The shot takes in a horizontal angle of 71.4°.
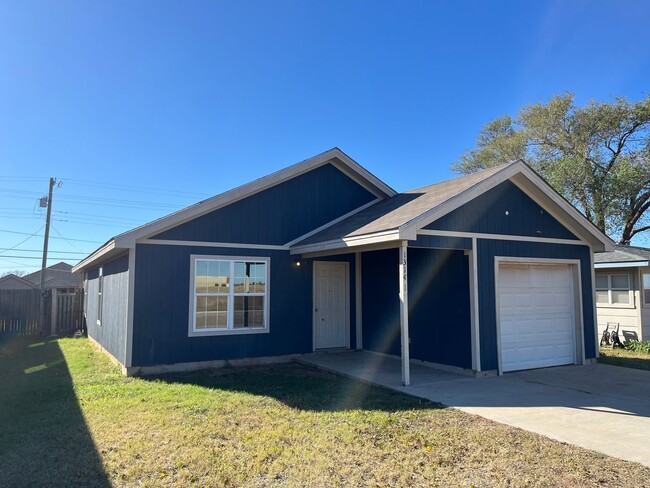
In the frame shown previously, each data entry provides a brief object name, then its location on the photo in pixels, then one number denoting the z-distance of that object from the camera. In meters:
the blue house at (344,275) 8.66
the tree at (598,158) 22.41
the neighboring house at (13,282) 32.44
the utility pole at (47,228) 21.73
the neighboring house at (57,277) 32.83
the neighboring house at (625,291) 13.20
